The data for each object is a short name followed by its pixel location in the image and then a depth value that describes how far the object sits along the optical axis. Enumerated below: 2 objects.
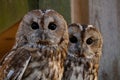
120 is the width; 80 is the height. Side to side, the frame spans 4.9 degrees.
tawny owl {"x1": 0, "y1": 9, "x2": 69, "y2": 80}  7.46
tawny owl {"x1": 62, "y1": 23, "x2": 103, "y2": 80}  7.57
